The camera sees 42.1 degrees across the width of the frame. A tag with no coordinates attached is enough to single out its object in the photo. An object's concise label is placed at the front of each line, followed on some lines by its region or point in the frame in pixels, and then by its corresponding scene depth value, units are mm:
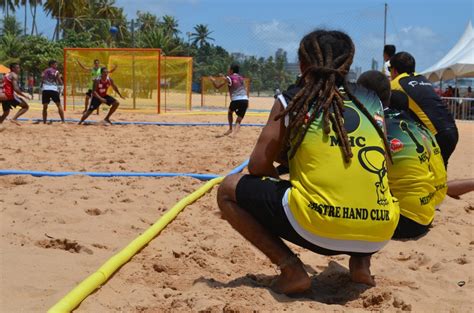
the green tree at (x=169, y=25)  65275
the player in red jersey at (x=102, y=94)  13695
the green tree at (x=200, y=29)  77612
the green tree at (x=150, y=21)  70162
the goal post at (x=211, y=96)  28345
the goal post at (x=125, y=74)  20625
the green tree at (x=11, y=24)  67125
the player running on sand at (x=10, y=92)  12562
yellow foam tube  2695
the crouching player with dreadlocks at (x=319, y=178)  2715
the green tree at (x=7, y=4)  62406
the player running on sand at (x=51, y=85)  13750
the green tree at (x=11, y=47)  51469
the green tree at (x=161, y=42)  59812
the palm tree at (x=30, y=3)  61750
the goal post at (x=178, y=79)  22766
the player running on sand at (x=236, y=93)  12055
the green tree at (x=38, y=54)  47391
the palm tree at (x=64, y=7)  57781
